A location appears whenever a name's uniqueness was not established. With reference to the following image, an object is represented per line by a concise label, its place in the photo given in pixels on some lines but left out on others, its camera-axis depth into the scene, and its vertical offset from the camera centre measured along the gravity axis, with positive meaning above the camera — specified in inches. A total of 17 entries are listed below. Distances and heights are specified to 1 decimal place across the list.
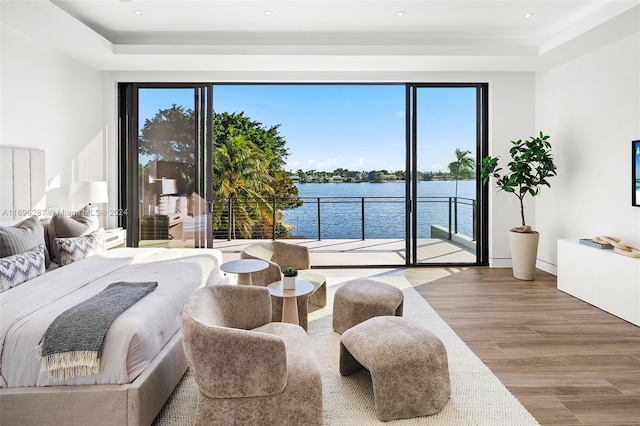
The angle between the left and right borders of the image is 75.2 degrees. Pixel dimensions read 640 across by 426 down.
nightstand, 201.8 -17.4
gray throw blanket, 75.5 -25.7
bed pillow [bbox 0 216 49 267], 120.1 -10.2
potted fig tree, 208.2 +10.1
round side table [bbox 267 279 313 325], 122.2 -29.7
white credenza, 150.4 -30.2
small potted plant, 125.3 -23.1
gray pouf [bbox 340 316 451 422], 89.6 -37.0
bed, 76.4 -32.1
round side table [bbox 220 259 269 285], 132.3 -21.2
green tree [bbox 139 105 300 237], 337.7 +28.9
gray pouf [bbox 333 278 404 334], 133.1 -32.5
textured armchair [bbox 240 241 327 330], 140.6 -25.6
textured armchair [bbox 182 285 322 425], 74.4 -32.7
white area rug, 89.0 -46.0
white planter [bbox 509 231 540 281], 211.0 -26.1
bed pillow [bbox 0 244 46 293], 107.2 -17.6
